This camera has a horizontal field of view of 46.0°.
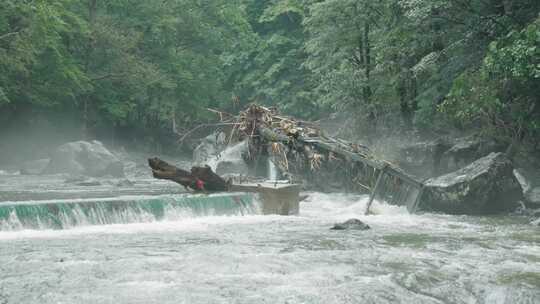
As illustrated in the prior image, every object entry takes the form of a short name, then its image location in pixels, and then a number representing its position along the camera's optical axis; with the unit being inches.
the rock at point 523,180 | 734.5
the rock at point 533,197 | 639.1
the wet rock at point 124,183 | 850.9
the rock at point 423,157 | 854.5
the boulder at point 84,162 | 1088.8
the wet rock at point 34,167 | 1091.4
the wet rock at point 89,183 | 834.2
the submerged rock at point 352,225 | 476.1
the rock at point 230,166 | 848.3
